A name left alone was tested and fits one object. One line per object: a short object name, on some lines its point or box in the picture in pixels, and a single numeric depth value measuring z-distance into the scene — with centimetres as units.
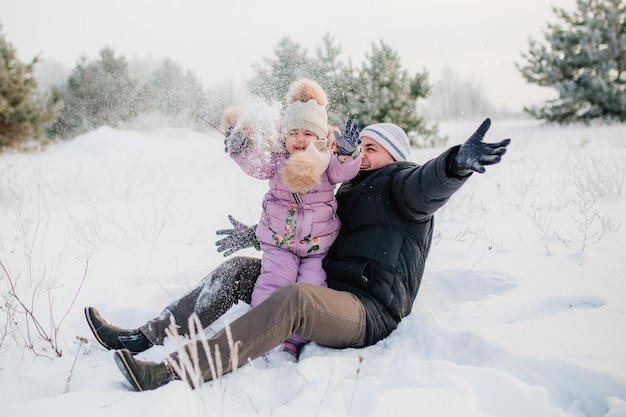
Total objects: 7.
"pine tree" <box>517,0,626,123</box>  1267
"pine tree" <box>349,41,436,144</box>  850
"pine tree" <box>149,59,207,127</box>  991
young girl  214
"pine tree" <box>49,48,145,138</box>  1855
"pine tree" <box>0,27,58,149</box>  1190
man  164
